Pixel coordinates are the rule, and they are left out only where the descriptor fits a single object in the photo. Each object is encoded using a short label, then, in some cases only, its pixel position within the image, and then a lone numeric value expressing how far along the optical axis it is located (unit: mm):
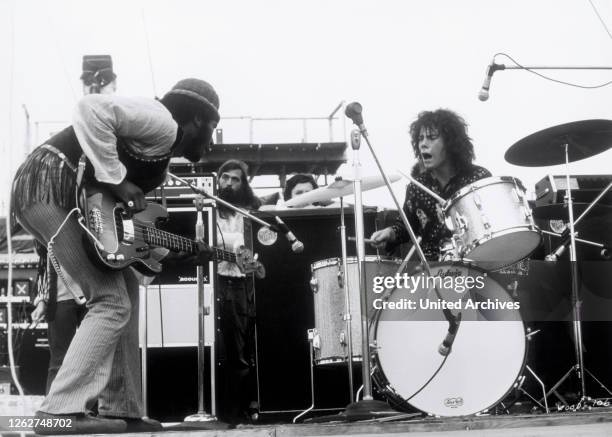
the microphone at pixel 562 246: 6555
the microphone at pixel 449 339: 5344
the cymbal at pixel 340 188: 5789
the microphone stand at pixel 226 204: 5993
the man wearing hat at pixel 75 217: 3750
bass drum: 5352
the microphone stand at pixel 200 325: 5883
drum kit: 5352
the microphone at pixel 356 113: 4863
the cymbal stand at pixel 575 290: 6203
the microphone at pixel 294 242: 6008
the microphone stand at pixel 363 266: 4281
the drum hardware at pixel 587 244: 6592
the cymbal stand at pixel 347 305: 5684
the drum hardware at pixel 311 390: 6664
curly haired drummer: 6035
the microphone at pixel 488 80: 5734
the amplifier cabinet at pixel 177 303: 6684
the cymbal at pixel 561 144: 6336
